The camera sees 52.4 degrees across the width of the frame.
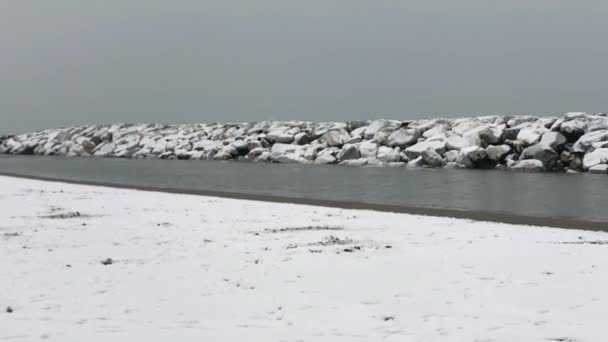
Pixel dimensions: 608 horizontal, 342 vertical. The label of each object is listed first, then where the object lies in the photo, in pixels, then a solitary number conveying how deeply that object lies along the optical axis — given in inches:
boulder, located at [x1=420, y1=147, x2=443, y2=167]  1745.8
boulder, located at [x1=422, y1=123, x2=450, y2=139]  1964.8
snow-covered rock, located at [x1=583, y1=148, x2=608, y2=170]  1470.2
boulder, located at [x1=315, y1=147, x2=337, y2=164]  2068.2
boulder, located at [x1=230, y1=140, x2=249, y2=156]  2449.6
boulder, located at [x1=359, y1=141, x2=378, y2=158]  1998.0
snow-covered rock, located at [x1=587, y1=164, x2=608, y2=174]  1438.2
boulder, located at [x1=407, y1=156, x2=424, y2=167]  1780.3
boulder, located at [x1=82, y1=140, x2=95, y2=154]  3314.5
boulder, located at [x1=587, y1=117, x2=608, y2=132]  1606.8
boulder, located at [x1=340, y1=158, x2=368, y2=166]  1932.8
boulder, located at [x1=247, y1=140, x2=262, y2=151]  2423.7
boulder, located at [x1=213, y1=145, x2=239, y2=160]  2444.6
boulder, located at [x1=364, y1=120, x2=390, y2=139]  2146.9
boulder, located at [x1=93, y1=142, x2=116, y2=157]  3171.8
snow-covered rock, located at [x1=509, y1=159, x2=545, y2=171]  1553.9
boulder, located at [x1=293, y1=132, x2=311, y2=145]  2324.1
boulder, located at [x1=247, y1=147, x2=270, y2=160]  2327.8
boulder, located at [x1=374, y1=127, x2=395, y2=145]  2048.6
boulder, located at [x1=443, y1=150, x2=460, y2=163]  1728.6
